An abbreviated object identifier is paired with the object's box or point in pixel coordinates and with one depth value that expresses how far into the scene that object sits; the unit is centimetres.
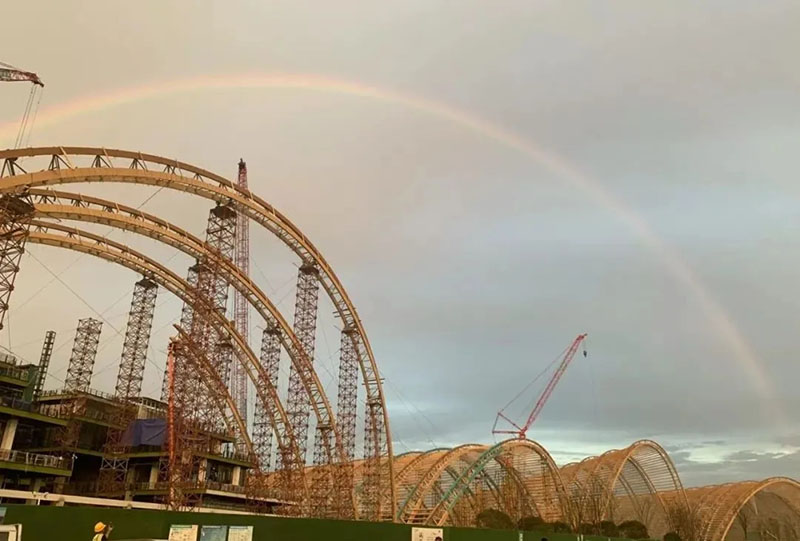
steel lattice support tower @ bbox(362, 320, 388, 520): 7544
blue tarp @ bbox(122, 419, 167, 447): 7019
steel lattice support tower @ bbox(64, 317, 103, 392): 7525
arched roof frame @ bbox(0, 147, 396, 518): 3516
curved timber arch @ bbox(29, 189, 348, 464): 4131
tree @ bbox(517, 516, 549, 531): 6512
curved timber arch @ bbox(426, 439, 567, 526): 7488
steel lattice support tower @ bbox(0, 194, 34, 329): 3594
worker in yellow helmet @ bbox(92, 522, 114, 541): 1379
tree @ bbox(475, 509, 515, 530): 6796
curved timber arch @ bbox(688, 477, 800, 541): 8575
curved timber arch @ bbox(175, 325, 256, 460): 5800
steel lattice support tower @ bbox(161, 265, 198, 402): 5921
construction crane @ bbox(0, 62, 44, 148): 4828
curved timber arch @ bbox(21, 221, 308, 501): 4669
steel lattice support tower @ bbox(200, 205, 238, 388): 5244
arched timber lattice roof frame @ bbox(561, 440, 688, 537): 7988
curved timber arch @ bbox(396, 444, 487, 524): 7375
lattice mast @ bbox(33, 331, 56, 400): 7269
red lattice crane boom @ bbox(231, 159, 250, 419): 7606
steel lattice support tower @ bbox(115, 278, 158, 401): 7206
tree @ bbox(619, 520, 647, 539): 6450
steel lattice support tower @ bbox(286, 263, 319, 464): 7031
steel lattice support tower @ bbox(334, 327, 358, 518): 7312
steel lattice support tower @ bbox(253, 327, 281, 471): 7075
